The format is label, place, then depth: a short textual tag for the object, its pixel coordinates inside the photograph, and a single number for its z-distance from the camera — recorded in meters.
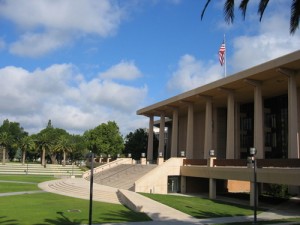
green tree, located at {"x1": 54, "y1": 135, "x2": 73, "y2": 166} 79.82
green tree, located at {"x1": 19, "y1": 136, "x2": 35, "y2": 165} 80.97
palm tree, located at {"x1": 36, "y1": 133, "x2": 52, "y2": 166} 80.44
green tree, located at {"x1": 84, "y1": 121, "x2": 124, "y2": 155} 61.85
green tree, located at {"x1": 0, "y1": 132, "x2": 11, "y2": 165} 81.82
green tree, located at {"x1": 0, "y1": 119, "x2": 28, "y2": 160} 112.61
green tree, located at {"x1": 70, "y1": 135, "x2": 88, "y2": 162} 89.02
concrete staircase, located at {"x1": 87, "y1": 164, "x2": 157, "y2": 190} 32.96
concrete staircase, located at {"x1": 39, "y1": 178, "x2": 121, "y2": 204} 26.74
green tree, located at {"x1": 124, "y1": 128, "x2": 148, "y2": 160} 60.80
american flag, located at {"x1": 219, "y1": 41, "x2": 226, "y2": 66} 31.40
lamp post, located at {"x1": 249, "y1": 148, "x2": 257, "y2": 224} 18.17
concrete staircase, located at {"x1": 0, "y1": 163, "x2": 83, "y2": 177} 60.94
